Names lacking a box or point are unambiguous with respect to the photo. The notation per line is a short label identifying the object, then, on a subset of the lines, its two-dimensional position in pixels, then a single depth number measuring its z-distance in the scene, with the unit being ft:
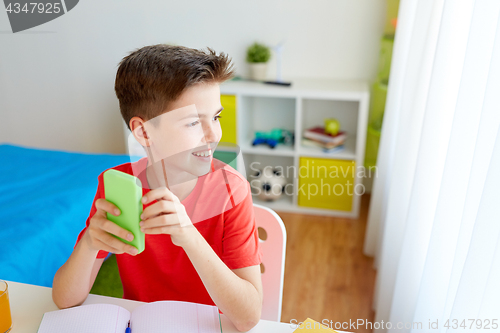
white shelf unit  6.86
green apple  7.27
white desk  2.14
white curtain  2.08
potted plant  7.40
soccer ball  7.52
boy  1.80
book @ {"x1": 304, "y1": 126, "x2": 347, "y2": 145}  7.18
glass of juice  2.04
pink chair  2.80
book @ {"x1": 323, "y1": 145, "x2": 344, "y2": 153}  7.09
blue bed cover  3.91
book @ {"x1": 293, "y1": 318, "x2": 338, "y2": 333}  2.03
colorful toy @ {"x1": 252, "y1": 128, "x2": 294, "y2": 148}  7.43
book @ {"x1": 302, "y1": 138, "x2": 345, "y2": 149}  7.18
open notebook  2.03
